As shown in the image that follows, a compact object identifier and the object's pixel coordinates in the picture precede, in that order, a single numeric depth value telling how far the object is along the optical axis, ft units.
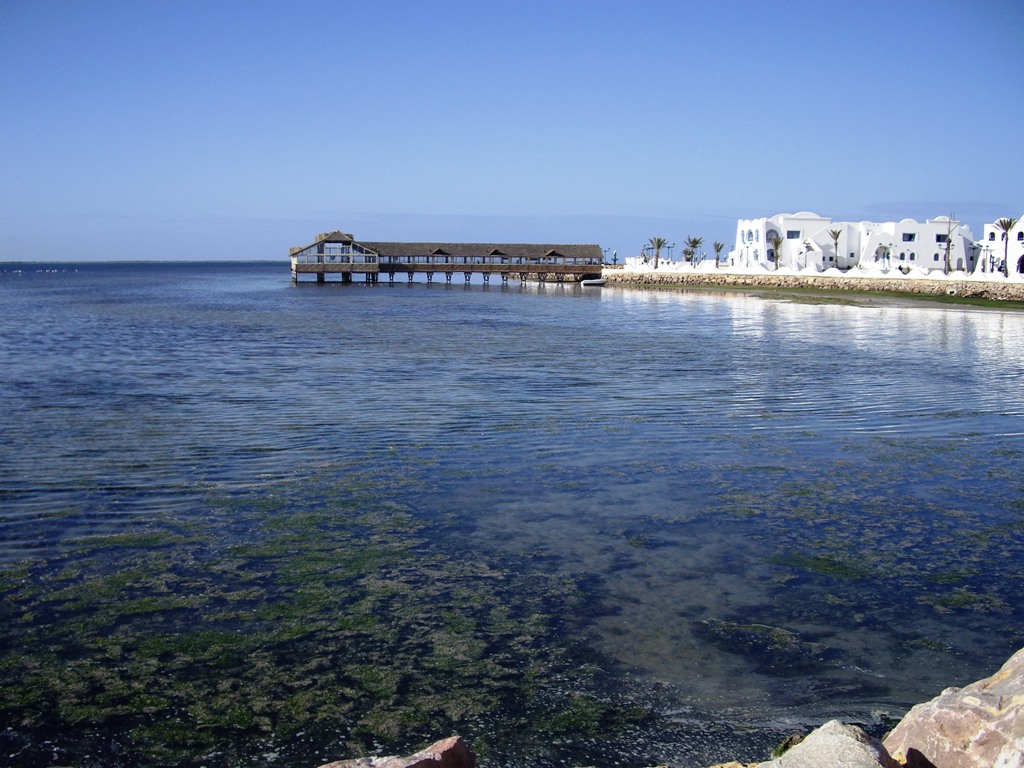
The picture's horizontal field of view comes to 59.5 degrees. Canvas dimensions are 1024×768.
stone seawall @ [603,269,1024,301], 195.11
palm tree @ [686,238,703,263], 389.39
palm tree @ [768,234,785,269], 313.73
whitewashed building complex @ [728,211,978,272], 291.17
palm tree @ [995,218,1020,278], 240.94
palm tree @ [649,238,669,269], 387.04
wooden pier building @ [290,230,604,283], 335.26
